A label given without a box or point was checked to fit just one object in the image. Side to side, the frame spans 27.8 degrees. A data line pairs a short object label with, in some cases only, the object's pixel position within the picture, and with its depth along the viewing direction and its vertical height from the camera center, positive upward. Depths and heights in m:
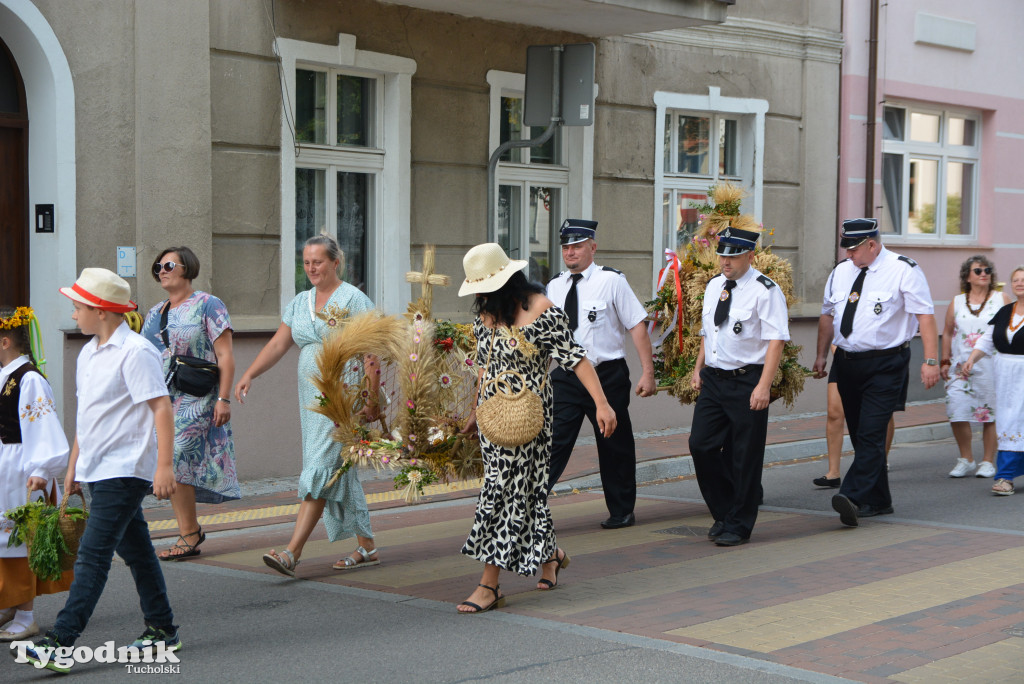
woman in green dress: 11.59 -1.09
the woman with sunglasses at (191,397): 12.43 -1.17
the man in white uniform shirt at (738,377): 13.24 -1.09
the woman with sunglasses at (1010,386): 16.68 -1.42
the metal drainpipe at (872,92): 26.73 +1.52
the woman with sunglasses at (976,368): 18.21 -1.36
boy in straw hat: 8.69 -1.04
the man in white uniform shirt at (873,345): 14.32 -0.95
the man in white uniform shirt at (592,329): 13.76 -0.82
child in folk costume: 9.44 -1.11
